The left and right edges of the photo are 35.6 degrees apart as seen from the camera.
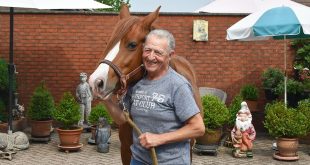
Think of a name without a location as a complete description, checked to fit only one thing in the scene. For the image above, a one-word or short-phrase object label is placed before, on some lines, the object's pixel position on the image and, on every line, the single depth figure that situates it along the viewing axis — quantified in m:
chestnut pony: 3.06
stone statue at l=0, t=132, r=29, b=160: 7.88
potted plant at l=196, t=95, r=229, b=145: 8.14
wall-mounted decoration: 10.47
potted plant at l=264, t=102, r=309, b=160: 7.89
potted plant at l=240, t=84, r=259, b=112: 10.02
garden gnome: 8.23
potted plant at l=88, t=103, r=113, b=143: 8.86
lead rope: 2.77
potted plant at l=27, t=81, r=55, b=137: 8.94
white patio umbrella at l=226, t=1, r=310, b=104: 7.70
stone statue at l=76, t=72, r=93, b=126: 9.66
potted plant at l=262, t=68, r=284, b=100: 9.87
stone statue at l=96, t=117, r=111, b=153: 8.41
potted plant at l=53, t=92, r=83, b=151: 8.34
